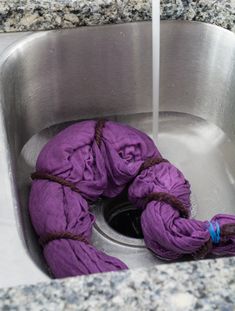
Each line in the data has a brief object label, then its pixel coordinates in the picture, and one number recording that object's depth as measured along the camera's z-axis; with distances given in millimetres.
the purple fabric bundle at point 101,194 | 735
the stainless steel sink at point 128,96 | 878
